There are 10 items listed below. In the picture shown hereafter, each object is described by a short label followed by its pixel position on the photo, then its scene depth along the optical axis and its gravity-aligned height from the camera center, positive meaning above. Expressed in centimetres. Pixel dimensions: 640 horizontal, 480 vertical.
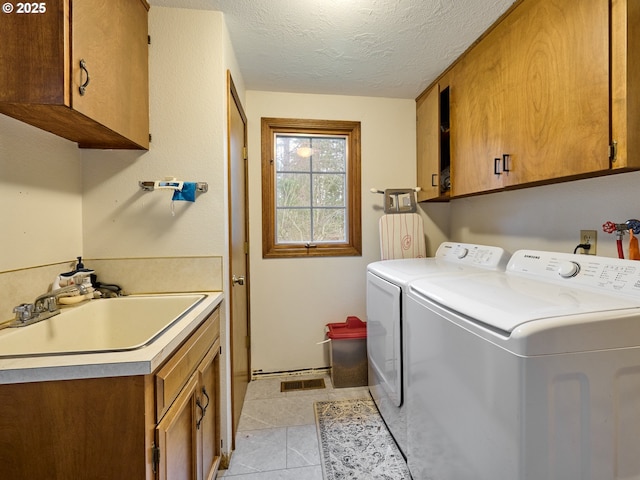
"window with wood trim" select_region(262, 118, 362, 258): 239 +41
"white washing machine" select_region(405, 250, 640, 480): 73 -39
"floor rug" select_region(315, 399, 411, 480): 148 -117
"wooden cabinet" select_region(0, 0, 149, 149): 90 +59
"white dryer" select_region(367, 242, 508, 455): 150 -40
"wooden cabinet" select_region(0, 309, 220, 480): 73 -49
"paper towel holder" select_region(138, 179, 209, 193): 143 +27
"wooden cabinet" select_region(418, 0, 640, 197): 100 +60
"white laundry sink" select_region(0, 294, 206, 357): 104 -35
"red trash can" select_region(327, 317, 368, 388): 221 -92
